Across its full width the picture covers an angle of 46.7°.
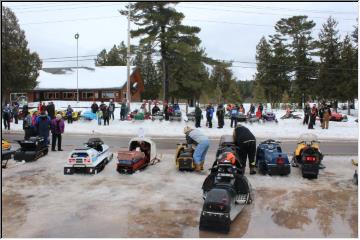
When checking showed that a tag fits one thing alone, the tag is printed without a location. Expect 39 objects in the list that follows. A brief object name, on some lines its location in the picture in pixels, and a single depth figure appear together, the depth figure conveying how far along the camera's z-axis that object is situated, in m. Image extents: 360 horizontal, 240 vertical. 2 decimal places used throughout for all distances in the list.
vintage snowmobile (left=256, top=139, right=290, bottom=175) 12.37
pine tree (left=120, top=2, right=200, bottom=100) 35.44
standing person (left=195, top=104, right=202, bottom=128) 26.98
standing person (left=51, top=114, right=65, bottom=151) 17.10
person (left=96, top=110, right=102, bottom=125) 28.77
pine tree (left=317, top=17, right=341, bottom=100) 46.72
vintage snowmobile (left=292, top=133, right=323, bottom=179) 12.14
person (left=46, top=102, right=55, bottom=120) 26.62
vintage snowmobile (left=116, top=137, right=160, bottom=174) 12.82
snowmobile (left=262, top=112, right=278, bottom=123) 29.28
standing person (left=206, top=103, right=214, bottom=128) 26.84
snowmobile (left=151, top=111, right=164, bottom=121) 29.58
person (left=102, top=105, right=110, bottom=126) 28.44
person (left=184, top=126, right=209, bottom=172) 13.07
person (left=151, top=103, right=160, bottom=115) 30.77
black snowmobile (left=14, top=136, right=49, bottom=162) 14.94
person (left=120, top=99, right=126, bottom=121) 30.42
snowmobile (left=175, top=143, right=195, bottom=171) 13.08
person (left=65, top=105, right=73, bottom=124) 29.87
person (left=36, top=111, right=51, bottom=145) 17.09
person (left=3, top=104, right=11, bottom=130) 26.87
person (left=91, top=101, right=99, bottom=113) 30.36
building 55.06
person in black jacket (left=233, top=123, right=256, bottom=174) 12.45
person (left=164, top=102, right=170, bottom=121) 30.05
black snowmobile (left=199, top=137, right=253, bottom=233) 7.66
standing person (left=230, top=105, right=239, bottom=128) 27.09
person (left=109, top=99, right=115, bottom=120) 29.88
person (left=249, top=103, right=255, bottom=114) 31.33
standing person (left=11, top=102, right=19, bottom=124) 29.39
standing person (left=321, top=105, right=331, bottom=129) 26.83
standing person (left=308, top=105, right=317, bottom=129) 26.75
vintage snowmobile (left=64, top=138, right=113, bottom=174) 12.77
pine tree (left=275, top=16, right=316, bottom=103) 52.09
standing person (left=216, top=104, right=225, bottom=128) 26.72
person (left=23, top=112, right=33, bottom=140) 17.06
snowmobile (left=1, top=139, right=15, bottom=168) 14.24
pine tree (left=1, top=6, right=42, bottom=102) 41.50
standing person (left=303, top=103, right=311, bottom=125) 27.67
